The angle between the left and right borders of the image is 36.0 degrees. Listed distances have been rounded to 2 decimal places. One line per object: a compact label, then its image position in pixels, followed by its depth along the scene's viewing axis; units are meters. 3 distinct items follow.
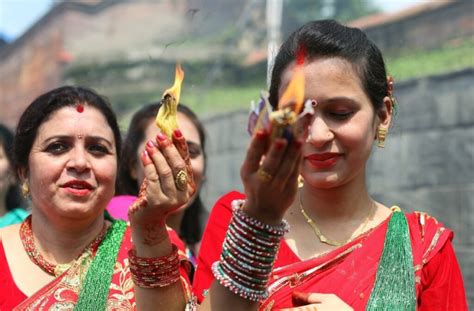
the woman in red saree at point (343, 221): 1.94
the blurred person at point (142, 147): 3.70
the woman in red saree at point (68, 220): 2.40
